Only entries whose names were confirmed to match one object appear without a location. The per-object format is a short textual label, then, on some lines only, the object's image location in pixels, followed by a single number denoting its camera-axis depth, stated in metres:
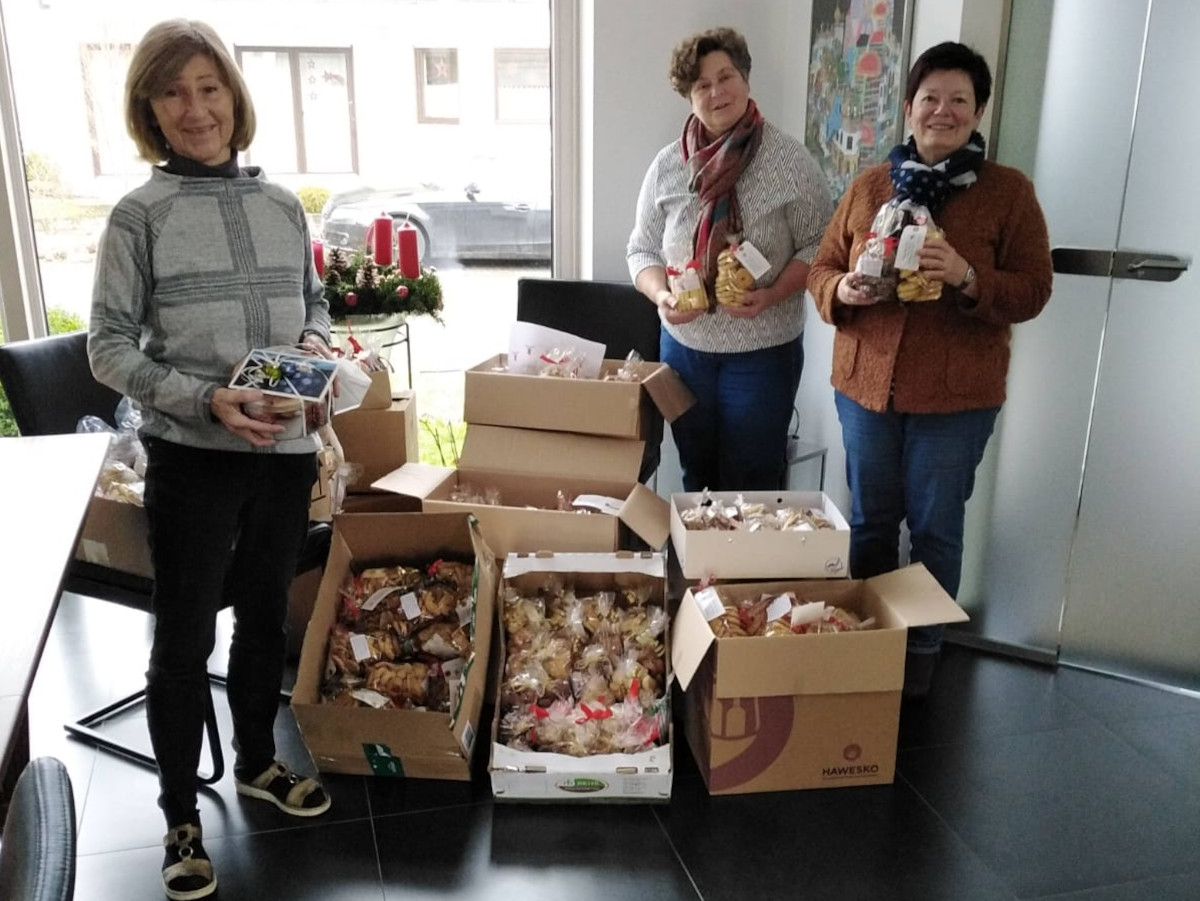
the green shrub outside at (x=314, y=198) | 3.22
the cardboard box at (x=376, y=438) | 2.53
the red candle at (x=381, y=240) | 2.89
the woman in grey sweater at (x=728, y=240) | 2.33
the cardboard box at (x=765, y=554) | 2.13
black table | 1.03
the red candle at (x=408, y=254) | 2.78
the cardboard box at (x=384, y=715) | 2.00
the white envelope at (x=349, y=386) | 1.72
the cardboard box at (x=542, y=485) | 2.33
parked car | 3.25
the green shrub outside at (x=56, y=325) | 3.23
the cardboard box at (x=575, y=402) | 2.44
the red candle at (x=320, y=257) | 2.63
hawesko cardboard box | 1.93
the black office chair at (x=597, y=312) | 2.94
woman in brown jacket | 2.02
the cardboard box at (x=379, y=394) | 2.48
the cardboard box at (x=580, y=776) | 1.95
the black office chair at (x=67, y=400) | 2.18
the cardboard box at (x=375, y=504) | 2.53
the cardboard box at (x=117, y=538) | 1.98
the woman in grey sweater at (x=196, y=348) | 1.52
